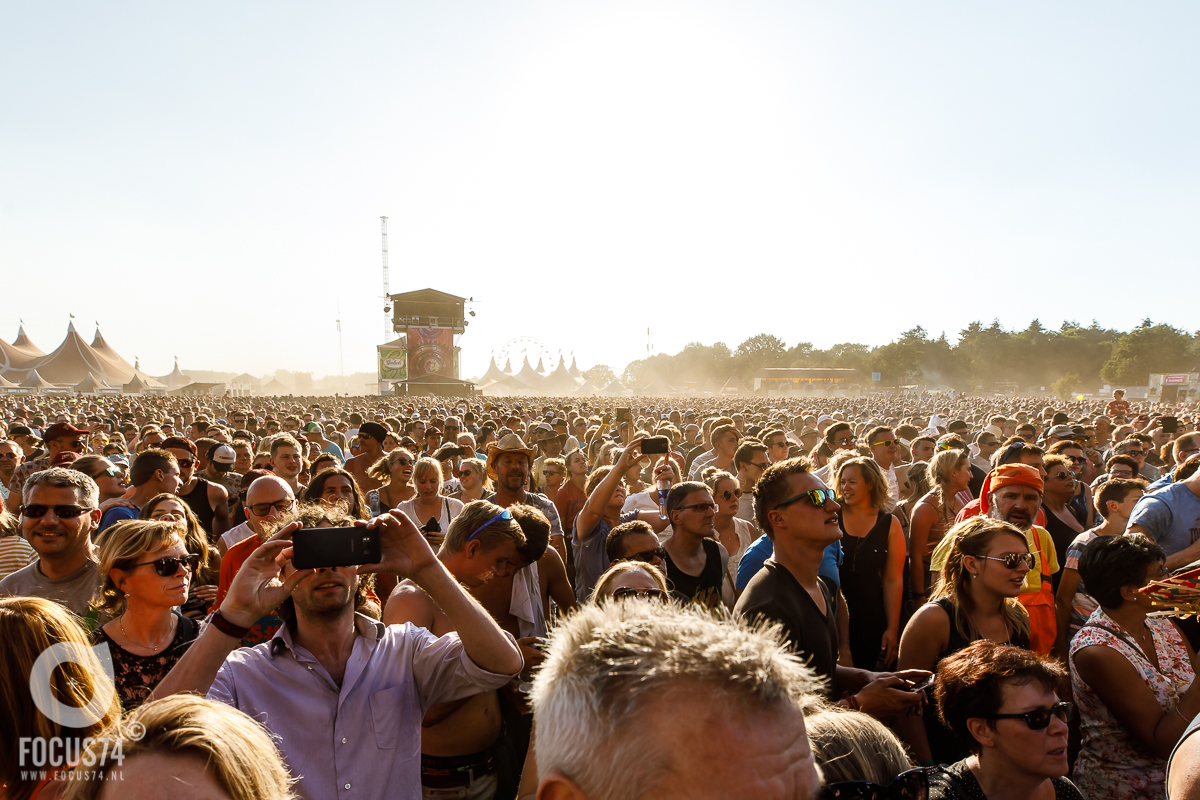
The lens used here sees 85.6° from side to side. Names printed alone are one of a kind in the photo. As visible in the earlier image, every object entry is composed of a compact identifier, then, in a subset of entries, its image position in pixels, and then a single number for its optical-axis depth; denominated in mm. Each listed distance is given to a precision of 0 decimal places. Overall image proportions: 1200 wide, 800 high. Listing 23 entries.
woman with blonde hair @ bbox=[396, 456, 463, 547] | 5086
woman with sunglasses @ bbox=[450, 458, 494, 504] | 6242
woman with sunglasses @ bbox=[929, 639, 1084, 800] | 2092
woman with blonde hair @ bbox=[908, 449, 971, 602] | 4805
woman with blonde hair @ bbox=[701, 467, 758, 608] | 4715
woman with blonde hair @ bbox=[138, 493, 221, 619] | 3742
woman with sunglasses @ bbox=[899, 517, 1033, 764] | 2855
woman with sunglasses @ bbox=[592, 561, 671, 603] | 2781
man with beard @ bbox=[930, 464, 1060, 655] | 3940
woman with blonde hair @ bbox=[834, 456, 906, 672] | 4062
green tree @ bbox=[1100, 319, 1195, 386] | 76062
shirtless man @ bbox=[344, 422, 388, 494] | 7449
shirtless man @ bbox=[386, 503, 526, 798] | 2564
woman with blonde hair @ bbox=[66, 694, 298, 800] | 1219
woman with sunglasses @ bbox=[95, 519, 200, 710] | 2545
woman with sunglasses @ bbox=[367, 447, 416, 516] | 5883
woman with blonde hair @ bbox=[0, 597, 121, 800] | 1641
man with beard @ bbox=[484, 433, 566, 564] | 5250
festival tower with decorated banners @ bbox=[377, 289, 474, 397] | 60750
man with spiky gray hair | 925
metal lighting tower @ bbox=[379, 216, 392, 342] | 64275
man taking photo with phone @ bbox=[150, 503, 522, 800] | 2027
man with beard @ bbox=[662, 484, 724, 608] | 3893
